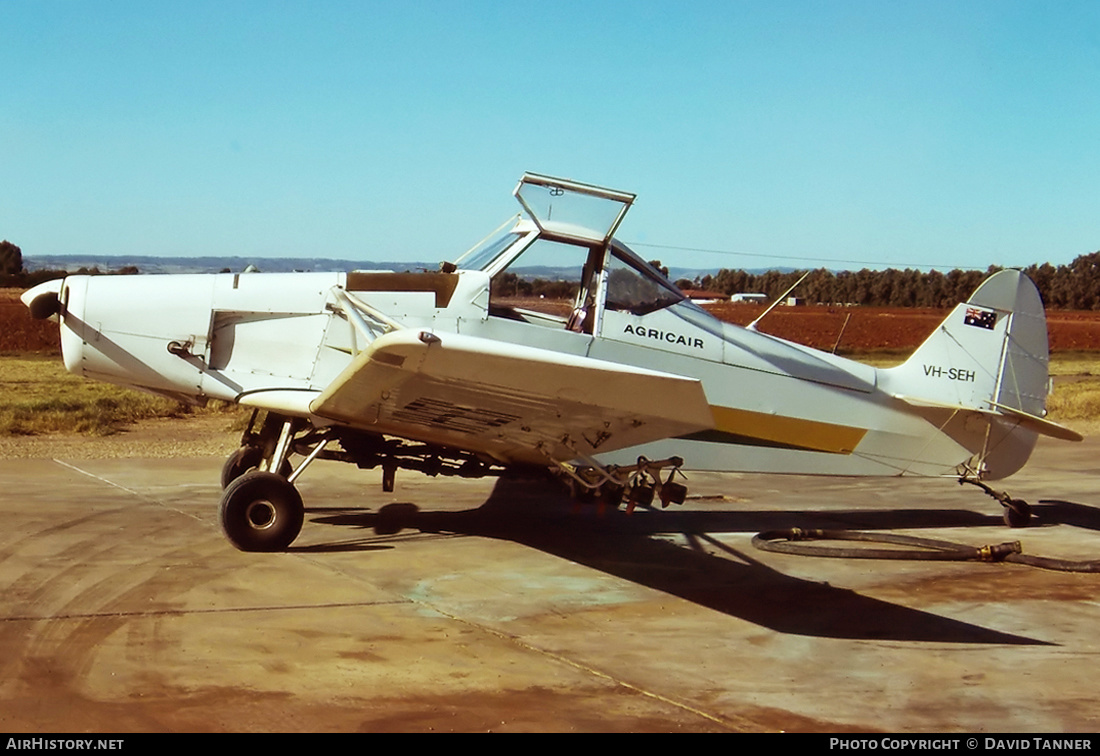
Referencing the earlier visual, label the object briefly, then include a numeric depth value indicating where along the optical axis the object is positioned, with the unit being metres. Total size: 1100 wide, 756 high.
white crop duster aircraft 8.17
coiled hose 9.16
